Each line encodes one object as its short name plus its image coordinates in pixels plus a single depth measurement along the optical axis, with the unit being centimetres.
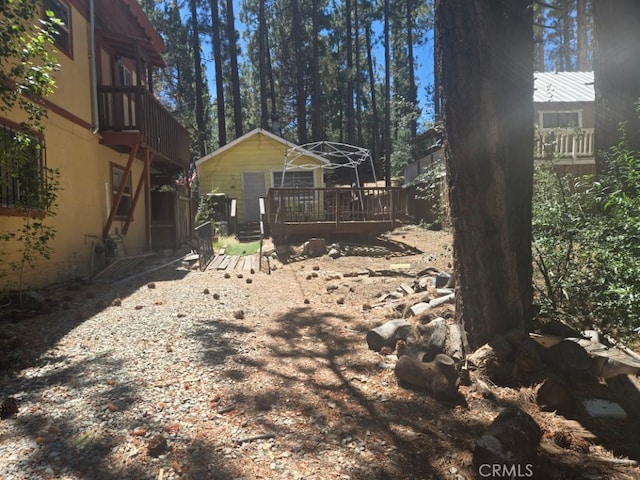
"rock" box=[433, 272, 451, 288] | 571
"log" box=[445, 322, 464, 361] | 350
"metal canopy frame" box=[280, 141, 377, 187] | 1694
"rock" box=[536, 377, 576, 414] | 288
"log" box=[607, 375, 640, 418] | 280
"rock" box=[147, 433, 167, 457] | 230
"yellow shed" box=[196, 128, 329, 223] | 1884
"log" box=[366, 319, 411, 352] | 400
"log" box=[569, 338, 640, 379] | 298
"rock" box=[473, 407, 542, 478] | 216
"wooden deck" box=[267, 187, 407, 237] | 1121
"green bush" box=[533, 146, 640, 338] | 314
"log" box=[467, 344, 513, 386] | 318
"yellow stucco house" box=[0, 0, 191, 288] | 729
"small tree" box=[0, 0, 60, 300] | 397
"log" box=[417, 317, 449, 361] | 344
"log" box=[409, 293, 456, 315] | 469
